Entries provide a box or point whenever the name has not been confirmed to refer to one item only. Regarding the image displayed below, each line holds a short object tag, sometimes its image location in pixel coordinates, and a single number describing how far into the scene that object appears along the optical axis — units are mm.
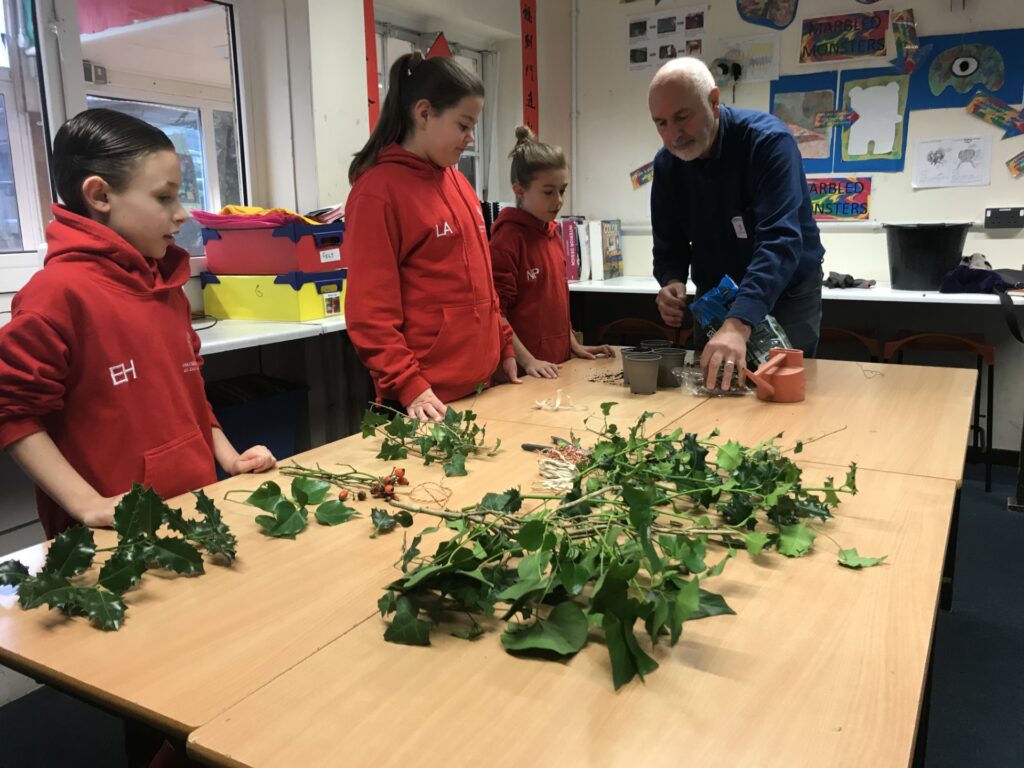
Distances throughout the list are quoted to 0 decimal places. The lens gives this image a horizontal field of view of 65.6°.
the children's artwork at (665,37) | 4363
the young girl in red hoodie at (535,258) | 2545
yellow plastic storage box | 2791
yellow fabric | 2926
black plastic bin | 3455
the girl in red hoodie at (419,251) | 1789
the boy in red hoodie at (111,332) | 1258
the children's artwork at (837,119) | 4016
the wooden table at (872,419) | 1441
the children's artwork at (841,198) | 4051
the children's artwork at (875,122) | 3910
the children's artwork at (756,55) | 4168
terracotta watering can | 1850
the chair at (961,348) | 3459
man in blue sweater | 1984
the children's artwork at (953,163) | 3768
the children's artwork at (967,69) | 3654
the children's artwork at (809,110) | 4066
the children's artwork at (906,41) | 3824
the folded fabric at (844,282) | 3725
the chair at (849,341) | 3752
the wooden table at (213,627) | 745
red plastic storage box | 2797
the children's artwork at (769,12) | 4094
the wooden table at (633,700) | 647
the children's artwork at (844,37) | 3902
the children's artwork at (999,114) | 3682
